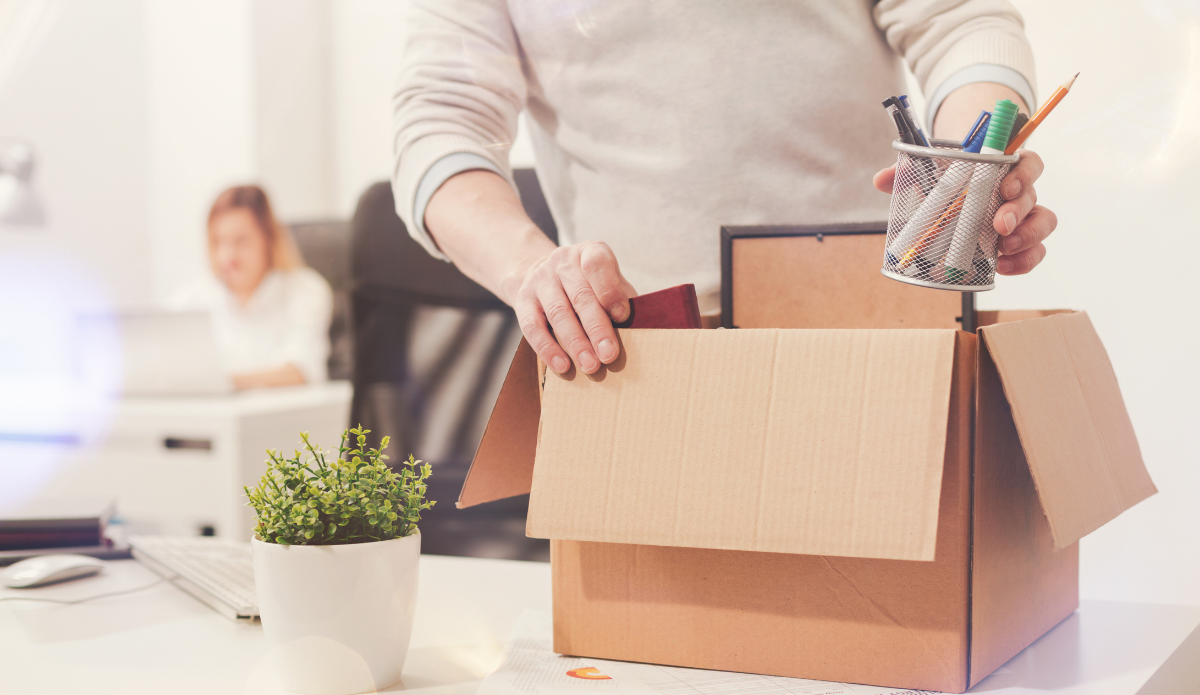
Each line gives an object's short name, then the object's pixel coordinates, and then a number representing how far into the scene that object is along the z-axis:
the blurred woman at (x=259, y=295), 2.56
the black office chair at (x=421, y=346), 1.46
